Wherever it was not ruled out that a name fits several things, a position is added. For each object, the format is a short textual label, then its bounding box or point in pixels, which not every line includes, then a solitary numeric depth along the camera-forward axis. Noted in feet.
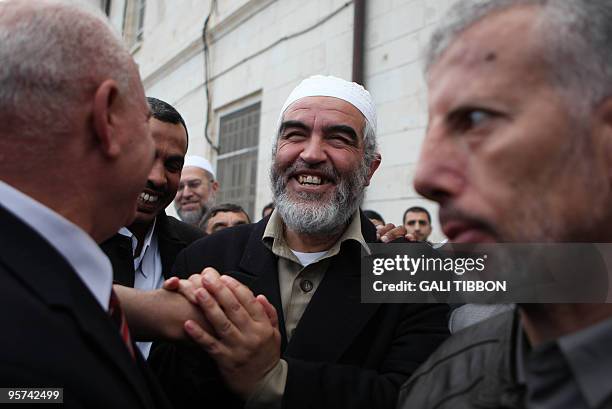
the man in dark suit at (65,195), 0.93
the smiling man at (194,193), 5.46
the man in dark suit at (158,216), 2.53
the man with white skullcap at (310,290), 1.43
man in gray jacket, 0.92
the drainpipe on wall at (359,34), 5.96
